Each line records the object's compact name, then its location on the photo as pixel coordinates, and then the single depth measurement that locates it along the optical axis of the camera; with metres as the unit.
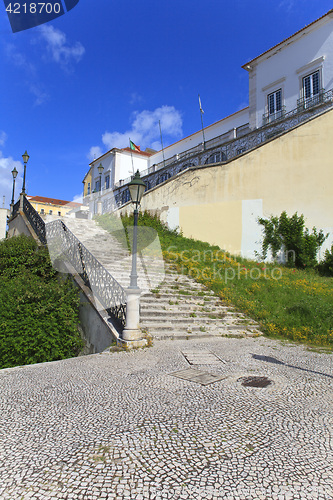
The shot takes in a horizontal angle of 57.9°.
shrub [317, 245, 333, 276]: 14.37
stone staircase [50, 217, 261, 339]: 7.77
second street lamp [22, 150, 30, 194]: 15.60
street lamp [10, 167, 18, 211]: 19.17
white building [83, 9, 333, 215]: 19.95
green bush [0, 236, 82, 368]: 6.38
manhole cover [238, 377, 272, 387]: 4.27
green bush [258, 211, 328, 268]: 15.02
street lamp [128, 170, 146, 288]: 6.81
